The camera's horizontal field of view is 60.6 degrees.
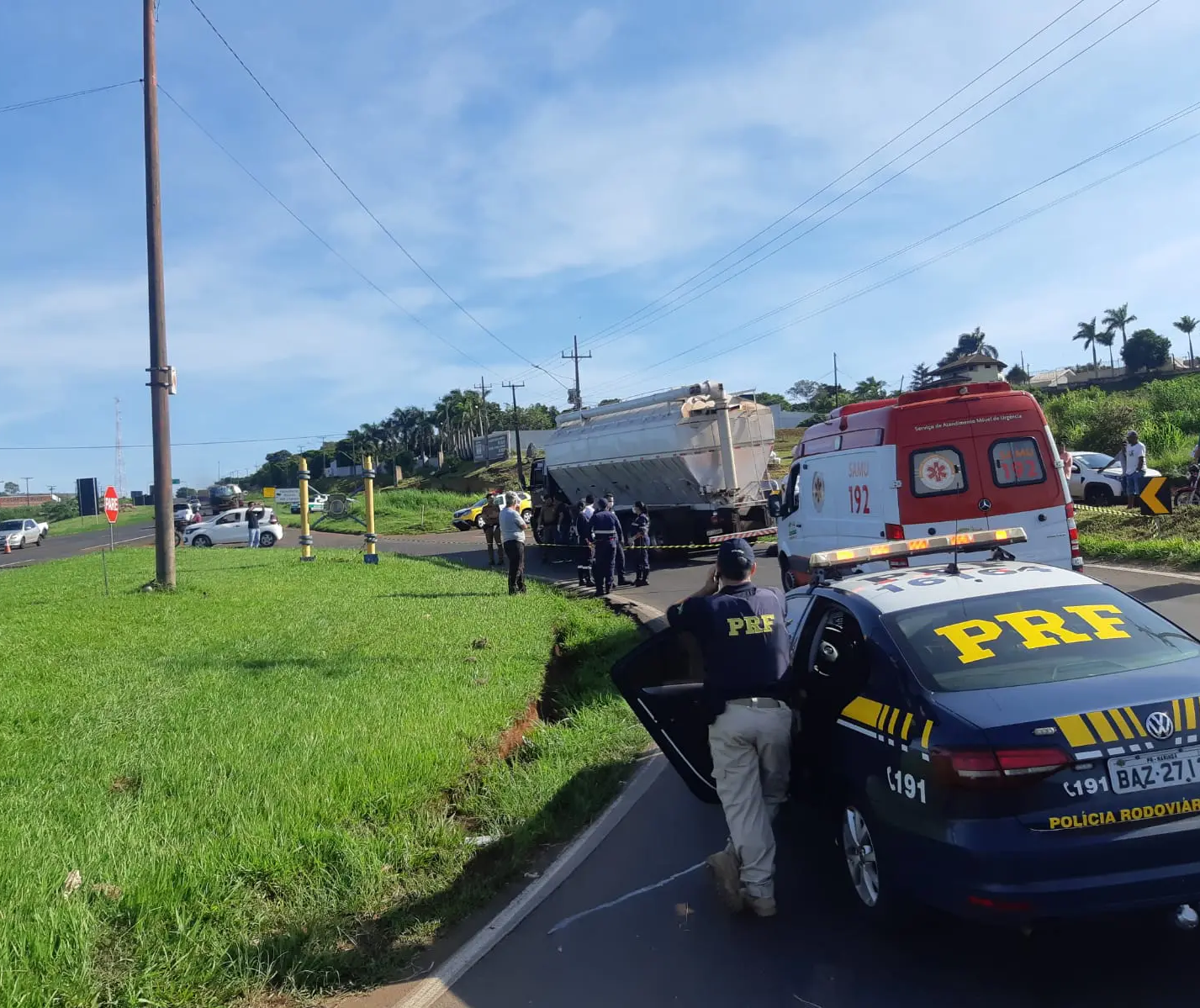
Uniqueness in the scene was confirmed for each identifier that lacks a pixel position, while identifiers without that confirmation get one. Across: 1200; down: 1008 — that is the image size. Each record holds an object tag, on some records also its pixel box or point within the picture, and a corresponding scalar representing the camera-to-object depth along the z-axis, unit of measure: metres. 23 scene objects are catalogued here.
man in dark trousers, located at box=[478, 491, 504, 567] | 23.95
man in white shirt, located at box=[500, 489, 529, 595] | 17.11
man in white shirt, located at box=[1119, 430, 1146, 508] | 19.62
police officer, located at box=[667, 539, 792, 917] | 4.61
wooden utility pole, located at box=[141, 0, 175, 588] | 16.42
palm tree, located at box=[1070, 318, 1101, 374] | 104.75
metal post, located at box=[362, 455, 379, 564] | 24.33
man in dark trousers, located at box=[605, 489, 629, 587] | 19.16
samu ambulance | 9.61
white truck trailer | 21.92
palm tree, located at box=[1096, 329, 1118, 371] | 104.19
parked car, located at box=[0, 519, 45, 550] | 52.09
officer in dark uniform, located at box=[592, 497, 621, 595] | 17.80
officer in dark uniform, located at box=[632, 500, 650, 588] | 19.30
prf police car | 3.57
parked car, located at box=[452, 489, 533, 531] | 43.00
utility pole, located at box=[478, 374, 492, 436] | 85.97
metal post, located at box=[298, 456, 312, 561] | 25.39
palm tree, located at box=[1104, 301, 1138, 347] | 103.06
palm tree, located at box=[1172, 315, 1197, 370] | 106.75
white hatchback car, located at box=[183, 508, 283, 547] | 41.62
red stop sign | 21.67
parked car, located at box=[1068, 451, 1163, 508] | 25.50
